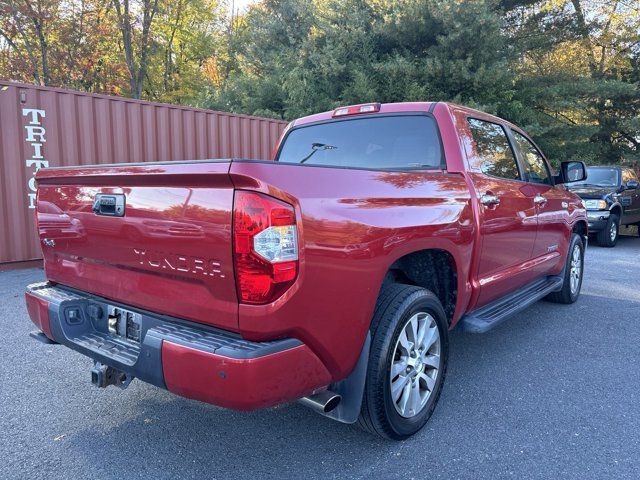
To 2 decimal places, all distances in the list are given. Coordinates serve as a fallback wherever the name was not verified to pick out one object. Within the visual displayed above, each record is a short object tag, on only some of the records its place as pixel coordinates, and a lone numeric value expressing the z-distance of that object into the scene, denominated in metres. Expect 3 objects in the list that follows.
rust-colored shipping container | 6.97
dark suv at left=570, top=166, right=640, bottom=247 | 10.07
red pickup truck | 1.83
